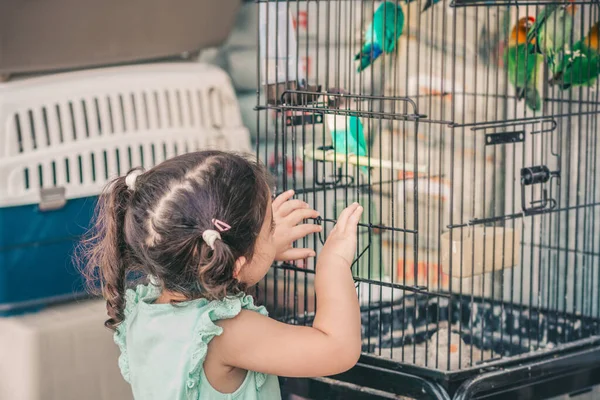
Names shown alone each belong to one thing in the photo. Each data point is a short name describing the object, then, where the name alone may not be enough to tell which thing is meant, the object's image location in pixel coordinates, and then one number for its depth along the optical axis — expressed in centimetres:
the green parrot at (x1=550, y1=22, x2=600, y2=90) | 231
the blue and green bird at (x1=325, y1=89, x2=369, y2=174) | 218
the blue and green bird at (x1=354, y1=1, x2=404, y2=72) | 229
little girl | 195
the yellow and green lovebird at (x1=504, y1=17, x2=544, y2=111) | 229
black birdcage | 219
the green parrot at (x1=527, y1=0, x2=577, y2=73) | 226
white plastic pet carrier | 243
